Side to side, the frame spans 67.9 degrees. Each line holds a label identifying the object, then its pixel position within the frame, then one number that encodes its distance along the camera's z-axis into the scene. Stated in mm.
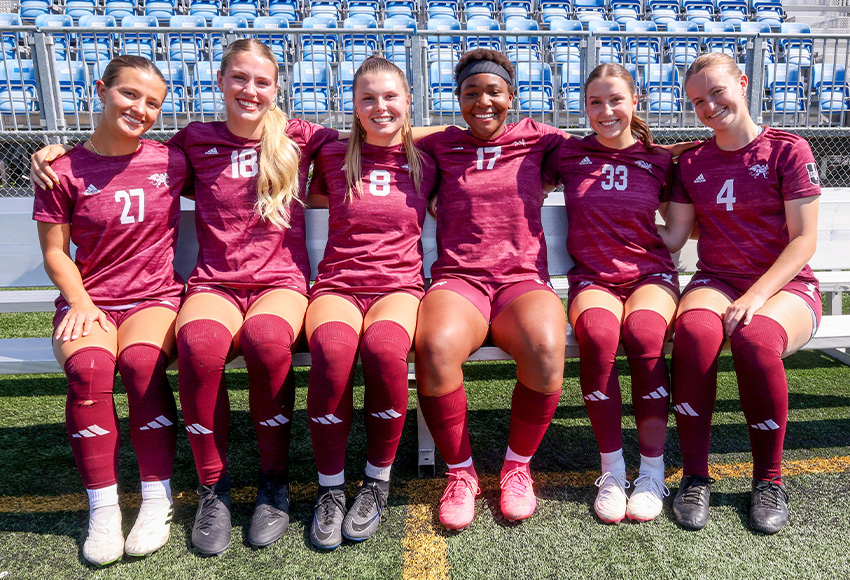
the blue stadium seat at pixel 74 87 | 6840
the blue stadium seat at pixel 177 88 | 7190
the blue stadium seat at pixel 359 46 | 7039
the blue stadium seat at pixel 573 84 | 8016
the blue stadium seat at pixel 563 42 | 7345
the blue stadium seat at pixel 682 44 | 8242
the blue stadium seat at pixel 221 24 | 8336
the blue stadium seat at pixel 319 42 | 8019
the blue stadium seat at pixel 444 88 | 7555
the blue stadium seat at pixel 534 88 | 7367
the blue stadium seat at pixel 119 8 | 10164
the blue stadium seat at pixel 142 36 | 7138
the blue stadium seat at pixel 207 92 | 6734
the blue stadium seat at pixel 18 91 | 6465
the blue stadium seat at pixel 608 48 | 6814
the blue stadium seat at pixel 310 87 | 7359
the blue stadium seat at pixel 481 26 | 8422
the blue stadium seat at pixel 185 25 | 9045
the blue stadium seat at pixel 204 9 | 10531
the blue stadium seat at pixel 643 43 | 6951
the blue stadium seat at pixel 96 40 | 6898
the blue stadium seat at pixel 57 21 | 8883
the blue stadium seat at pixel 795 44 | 6984
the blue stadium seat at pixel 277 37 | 7180
